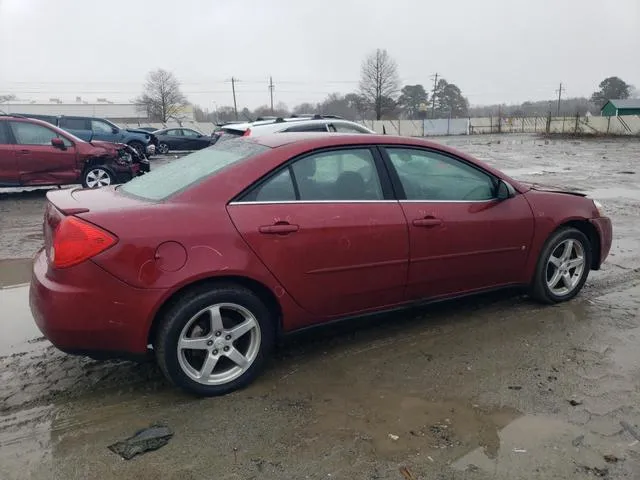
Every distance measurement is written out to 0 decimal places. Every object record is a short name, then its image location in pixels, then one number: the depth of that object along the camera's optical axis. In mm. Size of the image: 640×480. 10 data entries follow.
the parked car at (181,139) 24469
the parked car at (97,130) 16859
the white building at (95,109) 77688
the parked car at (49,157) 9430
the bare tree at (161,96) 68875
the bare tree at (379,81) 68062
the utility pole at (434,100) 92562
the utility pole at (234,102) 81312
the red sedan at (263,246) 2824
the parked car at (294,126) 10070
